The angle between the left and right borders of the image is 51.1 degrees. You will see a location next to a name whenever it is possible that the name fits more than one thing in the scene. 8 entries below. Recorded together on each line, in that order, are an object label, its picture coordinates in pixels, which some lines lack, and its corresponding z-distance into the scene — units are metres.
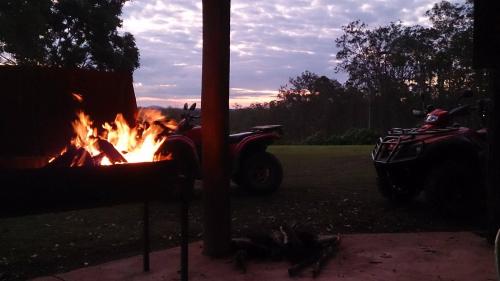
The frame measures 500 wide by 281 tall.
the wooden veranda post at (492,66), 4.72
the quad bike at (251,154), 7.57
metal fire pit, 3.00
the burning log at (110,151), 3.66
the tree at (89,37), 17.58
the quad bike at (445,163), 5.97
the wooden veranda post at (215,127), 4.76
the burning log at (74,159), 3.39
